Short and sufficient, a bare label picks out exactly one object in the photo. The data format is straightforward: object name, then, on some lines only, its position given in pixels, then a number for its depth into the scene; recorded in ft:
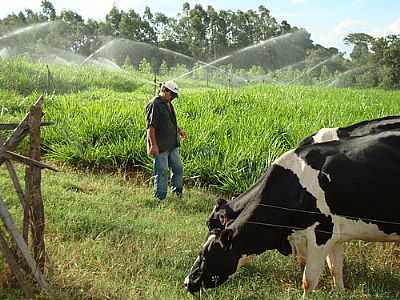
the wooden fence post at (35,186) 13.71
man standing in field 23.00
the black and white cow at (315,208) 14.40
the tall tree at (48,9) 186.91
